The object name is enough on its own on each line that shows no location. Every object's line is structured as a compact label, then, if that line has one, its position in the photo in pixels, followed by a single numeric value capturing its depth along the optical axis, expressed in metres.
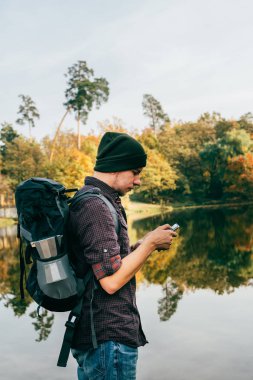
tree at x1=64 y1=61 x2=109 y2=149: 44.84
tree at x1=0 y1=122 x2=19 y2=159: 61.53
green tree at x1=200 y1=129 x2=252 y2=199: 46.00
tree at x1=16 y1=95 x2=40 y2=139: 55.22
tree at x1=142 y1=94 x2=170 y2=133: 69.38
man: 2.04
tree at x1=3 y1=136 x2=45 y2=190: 42.03
